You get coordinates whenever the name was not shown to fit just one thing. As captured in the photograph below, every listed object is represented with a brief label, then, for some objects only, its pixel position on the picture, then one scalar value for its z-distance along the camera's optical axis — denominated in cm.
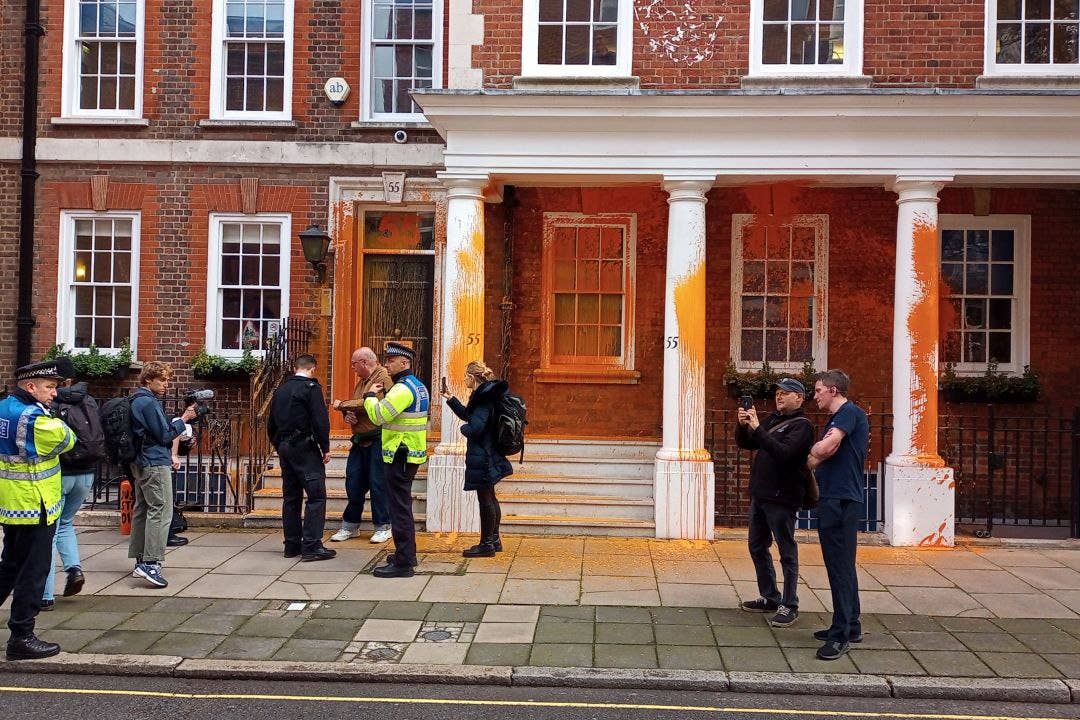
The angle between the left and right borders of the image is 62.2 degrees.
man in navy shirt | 593
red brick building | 980
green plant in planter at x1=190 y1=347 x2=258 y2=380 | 1142
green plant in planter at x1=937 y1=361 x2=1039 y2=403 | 1089
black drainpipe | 1174
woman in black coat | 813
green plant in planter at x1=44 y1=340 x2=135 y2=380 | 1152
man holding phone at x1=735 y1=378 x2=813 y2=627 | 629
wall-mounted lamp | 1120
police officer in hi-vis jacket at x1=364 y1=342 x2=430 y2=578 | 770
